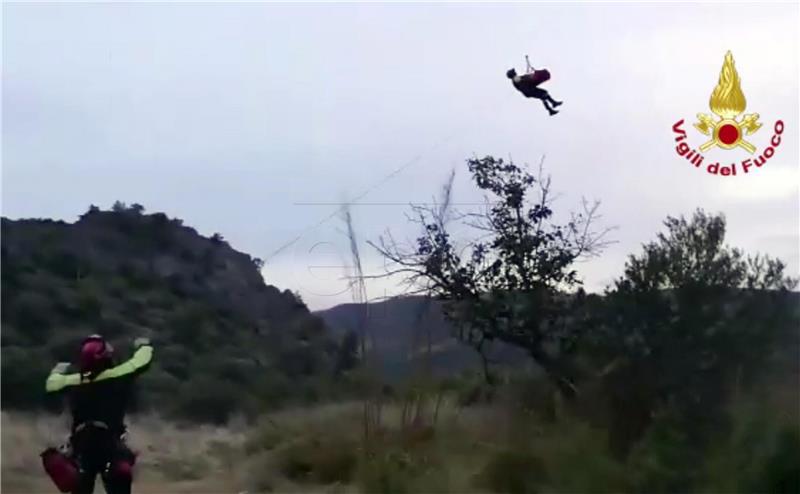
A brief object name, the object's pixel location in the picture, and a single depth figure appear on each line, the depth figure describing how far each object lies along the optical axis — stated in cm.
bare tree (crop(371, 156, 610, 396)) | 1750
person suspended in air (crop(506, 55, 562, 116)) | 1422
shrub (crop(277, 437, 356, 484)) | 1622
